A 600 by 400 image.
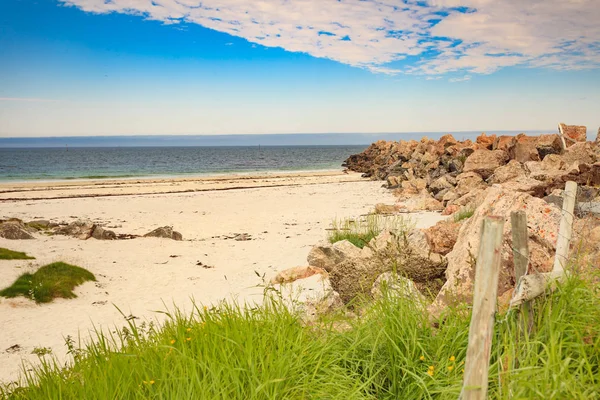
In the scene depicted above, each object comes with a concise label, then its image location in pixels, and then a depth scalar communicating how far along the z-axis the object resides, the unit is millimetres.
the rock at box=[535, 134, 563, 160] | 20688
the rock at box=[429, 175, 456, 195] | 21998
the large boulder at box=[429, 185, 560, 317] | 5469
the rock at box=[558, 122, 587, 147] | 21414
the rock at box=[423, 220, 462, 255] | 8688
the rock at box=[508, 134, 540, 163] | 20520
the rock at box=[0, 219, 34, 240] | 15336
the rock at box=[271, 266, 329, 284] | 9318
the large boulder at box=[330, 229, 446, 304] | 7422
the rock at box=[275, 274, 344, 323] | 5589
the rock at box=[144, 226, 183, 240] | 16041
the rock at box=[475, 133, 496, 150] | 28044
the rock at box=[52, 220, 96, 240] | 16250
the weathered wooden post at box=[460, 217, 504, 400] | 2521
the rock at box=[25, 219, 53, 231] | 17900
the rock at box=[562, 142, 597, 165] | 15317
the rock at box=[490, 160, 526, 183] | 18188
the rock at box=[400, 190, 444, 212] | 18484
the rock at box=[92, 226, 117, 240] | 16125
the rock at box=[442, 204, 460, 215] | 16266
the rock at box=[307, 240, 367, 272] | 9633
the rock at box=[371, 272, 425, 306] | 4224
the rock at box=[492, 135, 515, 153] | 23422
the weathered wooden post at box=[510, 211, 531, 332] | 3193
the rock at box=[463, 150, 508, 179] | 21703
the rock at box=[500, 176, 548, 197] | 11055
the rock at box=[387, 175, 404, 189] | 30656
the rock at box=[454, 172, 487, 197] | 19094
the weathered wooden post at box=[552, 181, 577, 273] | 4164
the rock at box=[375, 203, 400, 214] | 17844
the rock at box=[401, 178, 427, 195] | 24930
